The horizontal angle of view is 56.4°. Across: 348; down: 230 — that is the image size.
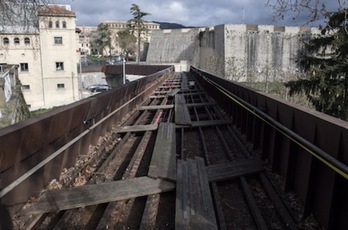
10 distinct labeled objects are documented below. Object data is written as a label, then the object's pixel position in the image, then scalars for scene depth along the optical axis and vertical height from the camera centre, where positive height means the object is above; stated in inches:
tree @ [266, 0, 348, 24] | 178.2 +29.6
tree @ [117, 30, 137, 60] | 3122.5 +200.3
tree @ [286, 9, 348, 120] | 658.2 -36.8
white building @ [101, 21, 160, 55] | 3095.5 +263.2
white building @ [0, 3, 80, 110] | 1640.0 -19.3
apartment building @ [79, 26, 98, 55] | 5364.2 +313.2
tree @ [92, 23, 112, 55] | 4183.1 +306.8
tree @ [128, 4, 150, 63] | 2792.8 +342.3
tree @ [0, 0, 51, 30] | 344.8 +53.0
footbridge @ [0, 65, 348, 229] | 121.7 -57.5
